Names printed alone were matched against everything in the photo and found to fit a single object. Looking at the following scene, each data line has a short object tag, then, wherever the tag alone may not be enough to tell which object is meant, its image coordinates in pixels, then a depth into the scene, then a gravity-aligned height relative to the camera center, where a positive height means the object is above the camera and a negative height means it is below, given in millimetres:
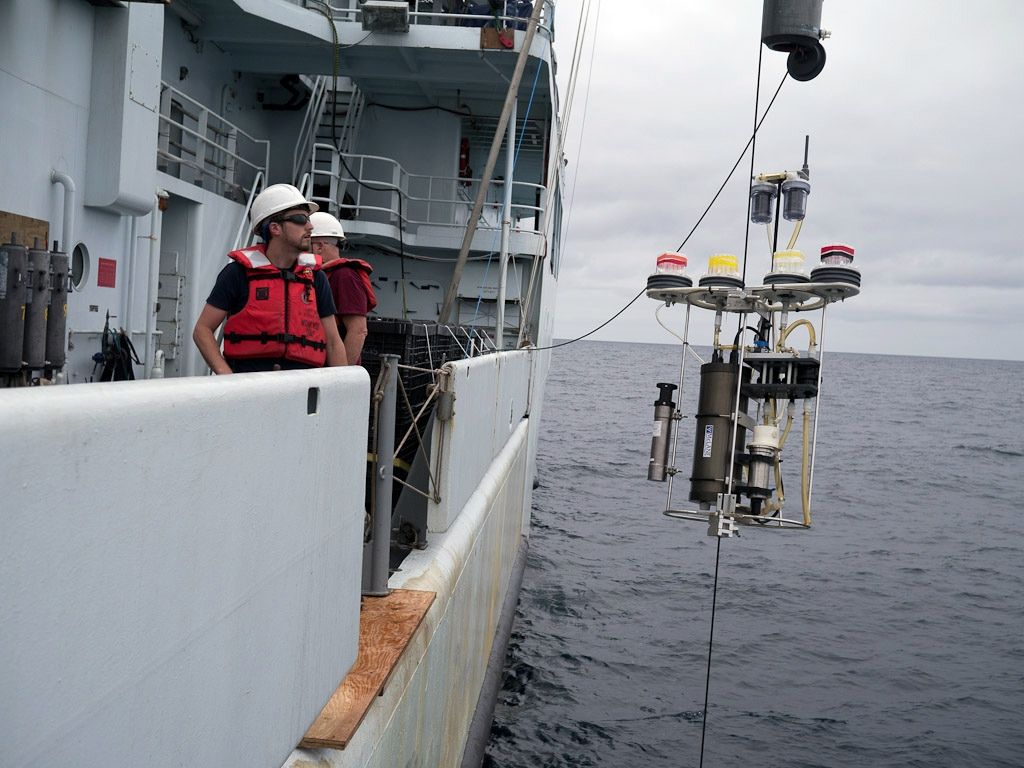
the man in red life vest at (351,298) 4913 +165
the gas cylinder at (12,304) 5566 -8
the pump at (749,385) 7066 -196
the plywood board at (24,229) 6691 +558
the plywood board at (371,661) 2711 -1196
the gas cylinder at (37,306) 5785 -6
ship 1449 -239
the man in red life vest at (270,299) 3939 +98
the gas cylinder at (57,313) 6152 -44
